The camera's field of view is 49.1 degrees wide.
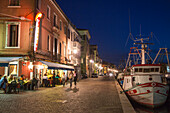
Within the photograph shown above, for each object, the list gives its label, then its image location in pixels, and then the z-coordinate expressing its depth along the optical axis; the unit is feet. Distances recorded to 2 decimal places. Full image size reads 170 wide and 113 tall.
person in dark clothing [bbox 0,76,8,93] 50.82
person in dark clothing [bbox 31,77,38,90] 59.48
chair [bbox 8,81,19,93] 50.21
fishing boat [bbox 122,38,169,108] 47.06
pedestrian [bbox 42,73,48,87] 70.02
